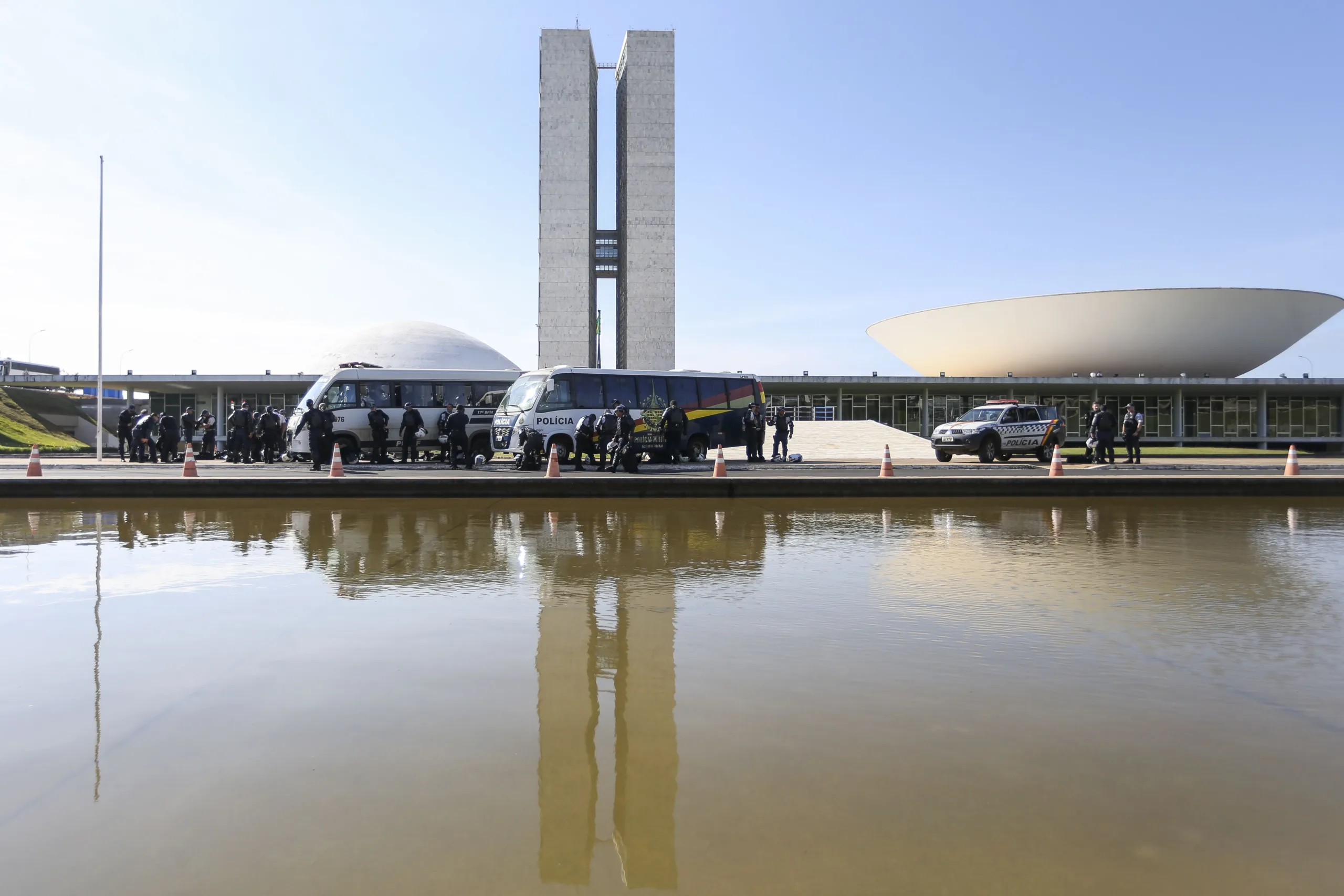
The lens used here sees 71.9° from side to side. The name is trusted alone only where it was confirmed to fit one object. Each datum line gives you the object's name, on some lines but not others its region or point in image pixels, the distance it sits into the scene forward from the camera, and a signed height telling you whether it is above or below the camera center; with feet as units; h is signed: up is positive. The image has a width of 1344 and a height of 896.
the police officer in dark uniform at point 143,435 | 83.76 +1.55
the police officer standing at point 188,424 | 82.79 +2.67
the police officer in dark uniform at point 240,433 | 78.28 +1.64
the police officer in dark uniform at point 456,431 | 69.97 +1.66
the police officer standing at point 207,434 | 88.28 +1.86
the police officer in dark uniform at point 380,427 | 73.97 +2.08
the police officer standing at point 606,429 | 63.21 +1.62
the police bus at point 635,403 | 70.38 +4.18
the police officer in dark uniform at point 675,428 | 71.67 +2.00
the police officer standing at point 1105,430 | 76.69 +1.96
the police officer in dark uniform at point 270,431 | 78.12 +1.82
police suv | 82.53 +1.90
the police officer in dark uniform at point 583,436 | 63.46 +1.16
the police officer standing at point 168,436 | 80.48 +1.40
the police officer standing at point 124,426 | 88.63 +2.50
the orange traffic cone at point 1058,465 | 56.24 -0.65
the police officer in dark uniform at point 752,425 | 82.69 +2.56
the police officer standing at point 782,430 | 86.58 +2.24
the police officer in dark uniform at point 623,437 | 61.52 +1.06
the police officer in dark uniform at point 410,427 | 72.23 +2.05
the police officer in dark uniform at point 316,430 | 65.57 +1.58
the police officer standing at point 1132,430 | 78.28 +2.05
